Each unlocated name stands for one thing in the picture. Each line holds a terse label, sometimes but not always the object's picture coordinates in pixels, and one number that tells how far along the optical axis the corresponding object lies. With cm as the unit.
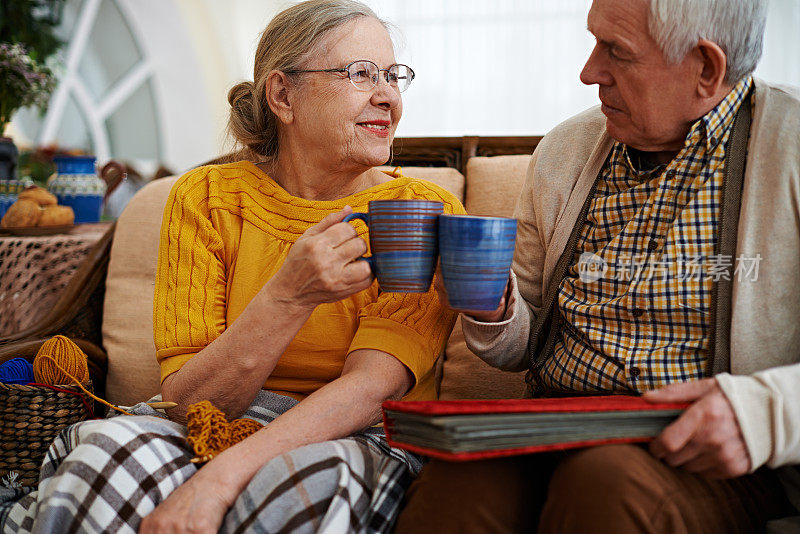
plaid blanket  93
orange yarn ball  139
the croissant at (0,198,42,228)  196
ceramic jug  219
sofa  158
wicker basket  129
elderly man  85
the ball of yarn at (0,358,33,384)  139
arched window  509
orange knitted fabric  104
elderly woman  95
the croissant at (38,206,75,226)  201
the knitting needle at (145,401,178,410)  117
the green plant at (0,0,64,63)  418
